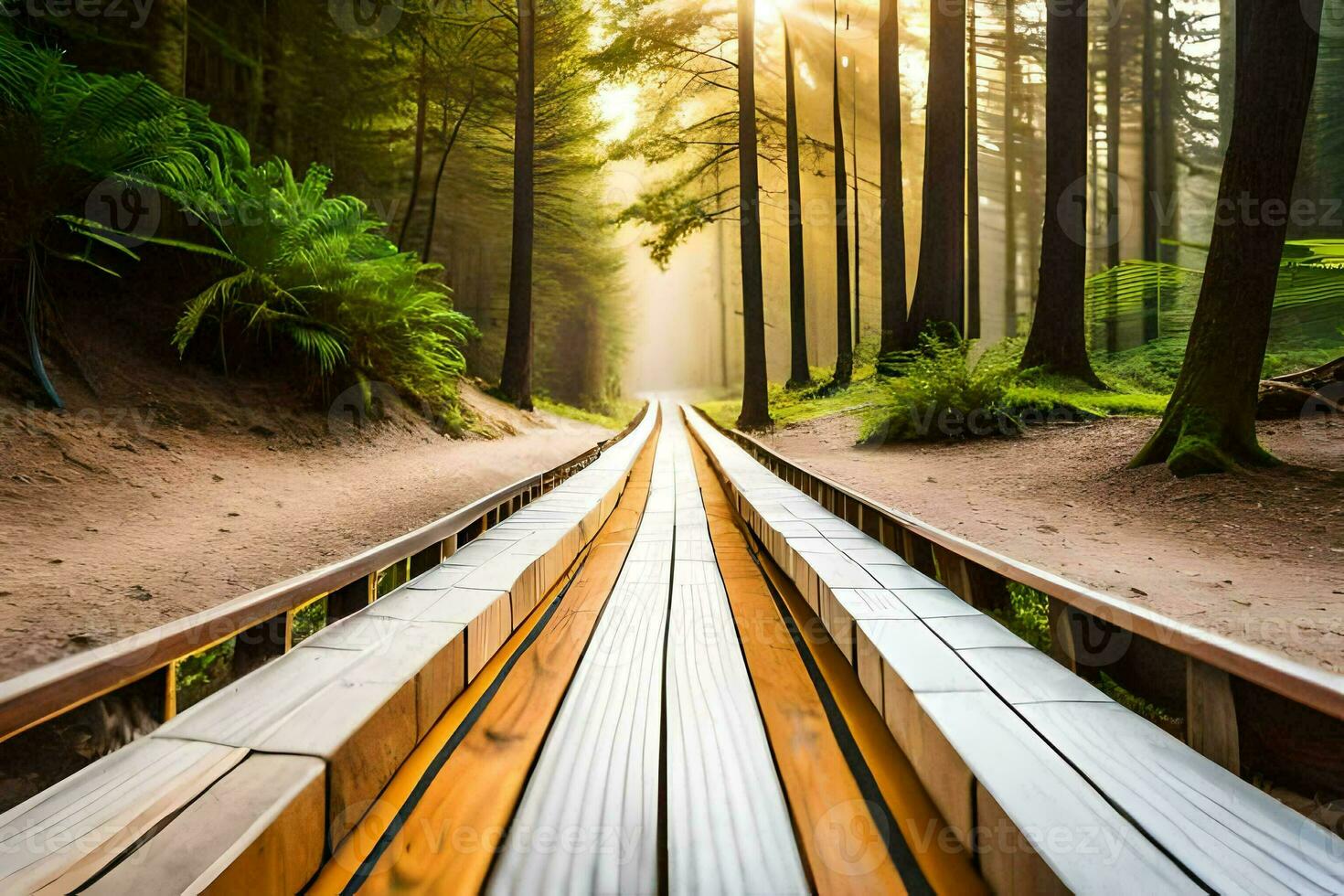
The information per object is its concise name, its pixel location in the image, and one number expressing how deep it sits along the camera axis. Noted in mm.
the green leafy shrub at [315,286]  5816
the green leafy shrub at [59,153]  4340
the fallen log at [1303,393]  5641
